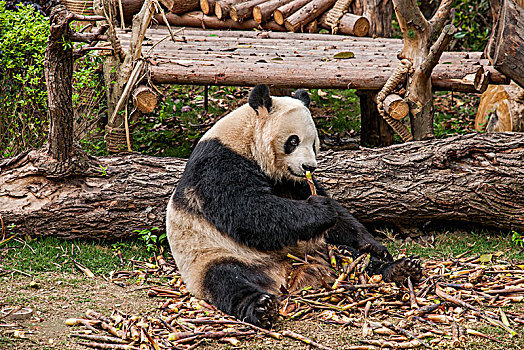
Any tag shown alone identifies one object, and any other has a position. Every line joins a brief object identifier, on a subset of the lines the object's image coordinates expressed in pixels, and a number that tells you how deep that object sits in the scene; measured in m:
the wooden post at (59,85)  9.59
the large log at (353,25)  18.05
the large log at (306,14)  18.86
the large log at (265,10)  18.89
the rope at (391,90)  12.99
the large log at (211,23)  19.19
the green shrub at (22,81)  11.58
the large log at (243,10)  18.91
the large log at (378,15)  18.45
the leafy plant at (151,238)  10.76
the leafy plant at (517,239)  10.74
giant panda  8.11
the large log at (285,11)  18.86
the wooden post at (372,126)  15.64
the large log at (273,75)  12.90
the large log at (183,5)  18.77
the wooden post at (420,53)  12.16
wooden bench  13.09
